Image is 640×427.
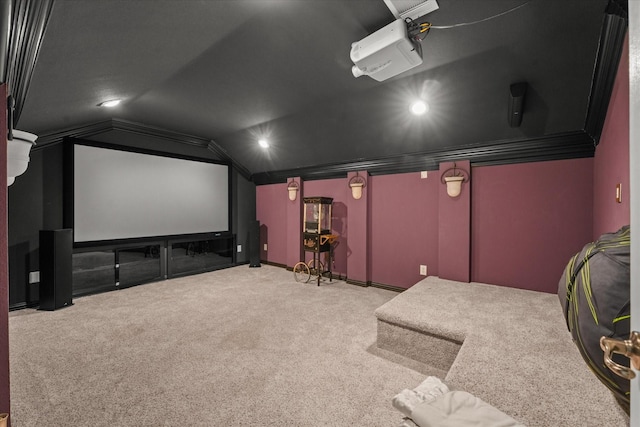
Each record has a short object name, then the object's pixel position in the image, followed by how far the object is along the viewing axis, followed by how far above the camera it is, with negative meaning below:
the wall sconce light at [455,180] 3.47 +0.36
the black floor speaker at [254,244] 5.74 -0.67
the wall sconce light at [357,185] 4.39 +0.39
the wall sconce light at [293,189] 5.29 +0.40
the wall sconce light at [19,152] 1.30 +0.28
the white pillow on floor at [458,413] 0.97 -0.73
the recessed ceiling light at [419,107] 3.06 +1.12
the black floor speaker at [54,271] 3.36 -0.70
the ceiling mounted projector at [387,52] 1.79 +1.05
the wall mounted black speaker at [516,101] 2.53 +0.99
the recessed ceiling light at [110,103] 3.13 +1.21
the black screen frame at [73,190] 3.79 +0.29
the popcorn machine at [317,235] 4.52 -0.38
